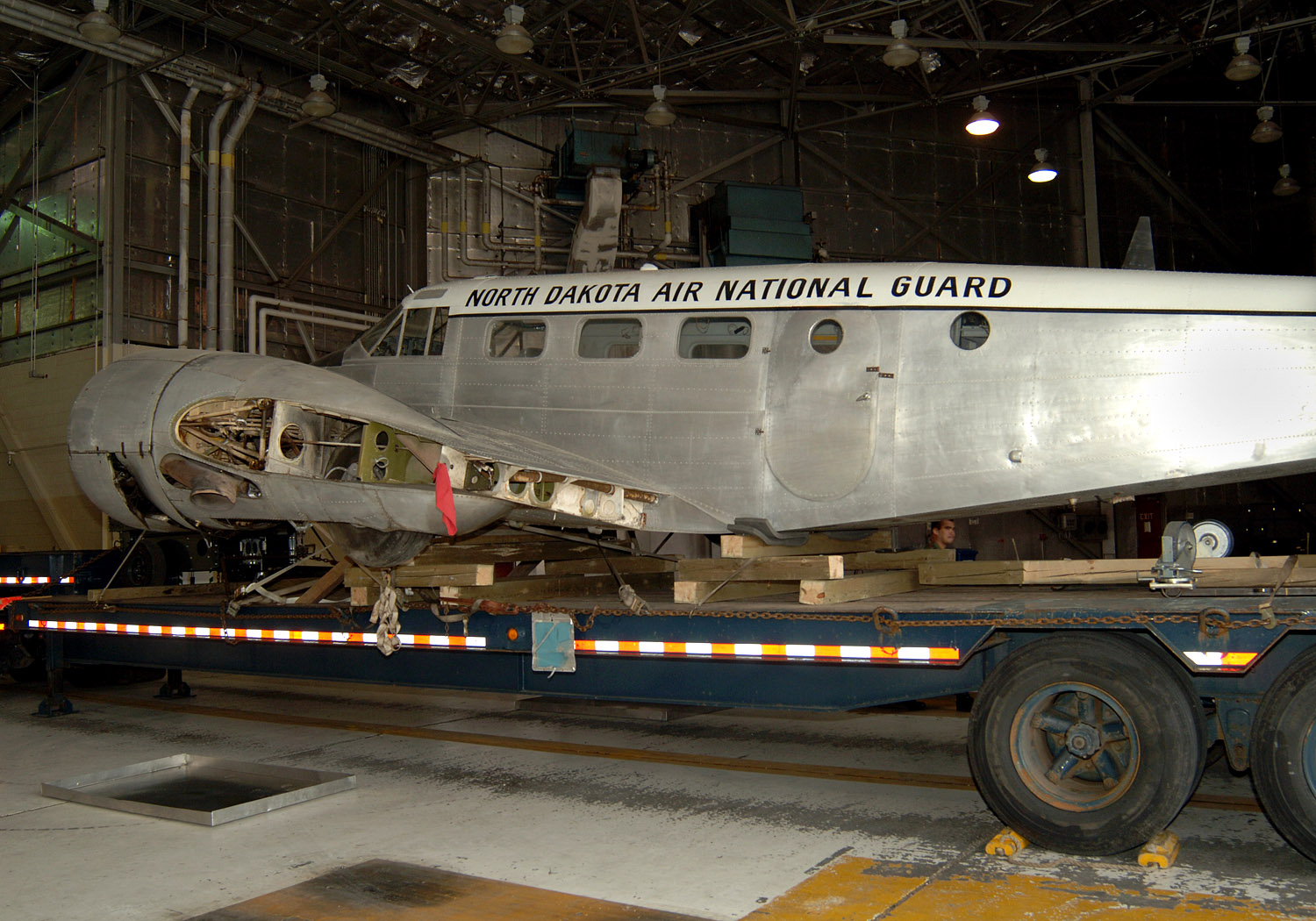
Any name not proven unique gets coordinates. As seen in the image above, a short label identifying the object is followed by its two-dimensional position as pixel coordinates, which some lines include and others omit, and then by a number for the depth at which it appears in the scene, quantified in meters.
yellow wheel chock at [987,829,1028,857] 5.92
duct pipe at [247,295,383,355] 18.62
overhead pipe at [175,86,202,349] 17.81
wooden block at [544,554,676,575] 10.39
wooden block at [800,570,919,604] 7.47
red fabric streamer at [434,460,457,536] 7.82
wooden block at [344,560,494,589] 8.60
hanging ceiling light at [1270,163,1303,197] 21.52
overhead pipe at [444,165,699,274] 22.03
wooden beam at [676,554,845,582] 7.58
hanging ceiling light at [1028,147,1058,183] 20.52
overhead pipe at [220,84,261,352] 17.97
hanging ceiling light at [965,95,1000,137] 18.41
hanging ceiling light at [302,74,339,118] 16.78
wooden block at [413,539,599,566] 9.66
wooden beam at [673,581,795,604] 7.80
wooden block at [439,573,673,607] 8.77
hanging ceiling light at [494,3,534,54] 14.52
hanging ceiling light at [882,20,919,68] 15.20
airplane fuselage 6.93
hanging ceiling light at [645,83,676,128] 17.20
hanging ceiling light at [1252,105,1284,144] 18.98
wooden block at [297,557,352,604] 9.52
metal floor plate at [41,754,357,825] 7.48
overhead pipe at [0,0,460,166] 15.72
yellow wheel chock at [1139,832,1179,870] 5.66
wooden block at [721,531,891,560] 8.03
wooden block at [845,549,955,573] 9.48
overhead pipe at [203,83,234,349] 18.02
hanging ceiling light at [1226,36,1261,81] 16.48
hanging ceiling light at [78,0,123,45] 14.16
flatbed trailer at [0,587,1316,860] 5.62
